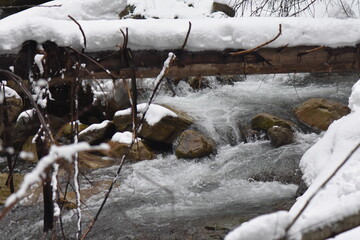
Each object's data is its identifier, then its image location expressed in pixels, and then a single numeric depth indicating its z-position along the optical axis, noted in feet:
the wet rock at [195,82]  62.64
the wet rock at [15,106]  52.38
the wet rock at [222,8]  80.63
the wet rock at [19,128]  49.65
